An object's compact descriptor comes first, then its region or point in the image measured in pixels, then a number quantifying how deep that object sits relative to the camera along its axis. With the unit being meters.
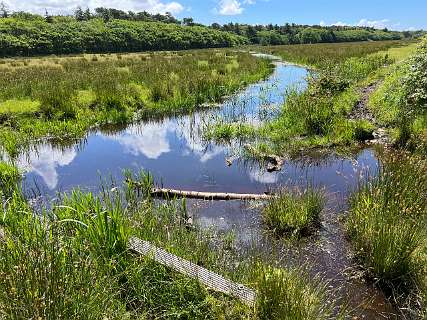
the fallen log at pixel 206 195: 8.56
